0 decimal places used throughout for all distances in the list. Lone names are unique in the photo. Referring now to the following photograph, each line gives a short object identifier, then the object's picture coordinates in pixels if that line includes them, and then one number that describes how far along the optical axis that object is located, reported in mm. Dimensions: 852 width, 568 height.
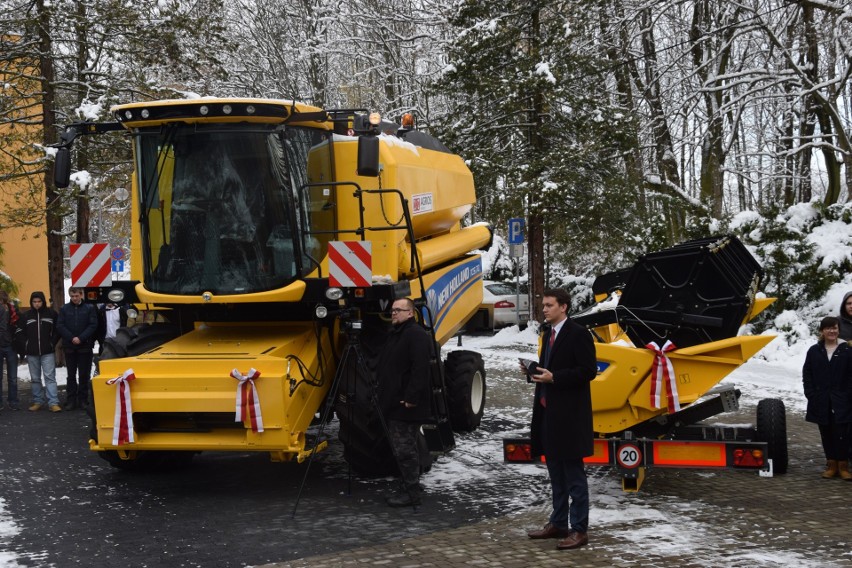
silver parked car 28980
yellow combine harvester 8812
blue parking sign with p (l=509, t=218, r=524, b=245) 23328
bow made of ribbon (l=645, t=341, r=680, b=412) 8859
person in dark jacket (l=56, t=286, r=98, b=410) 14516
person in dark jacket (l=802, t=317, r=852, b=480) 9234
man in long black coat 7246
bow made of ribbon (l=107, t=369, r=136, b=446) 8781
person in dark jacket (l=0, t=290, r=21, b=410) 14688
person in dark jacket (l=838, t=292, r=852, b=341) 9781
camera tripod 9062
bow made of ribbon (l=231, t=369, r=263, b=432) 8578
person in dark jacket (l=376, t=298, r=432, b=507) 8570
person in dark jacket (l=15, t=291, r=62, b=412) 14922
